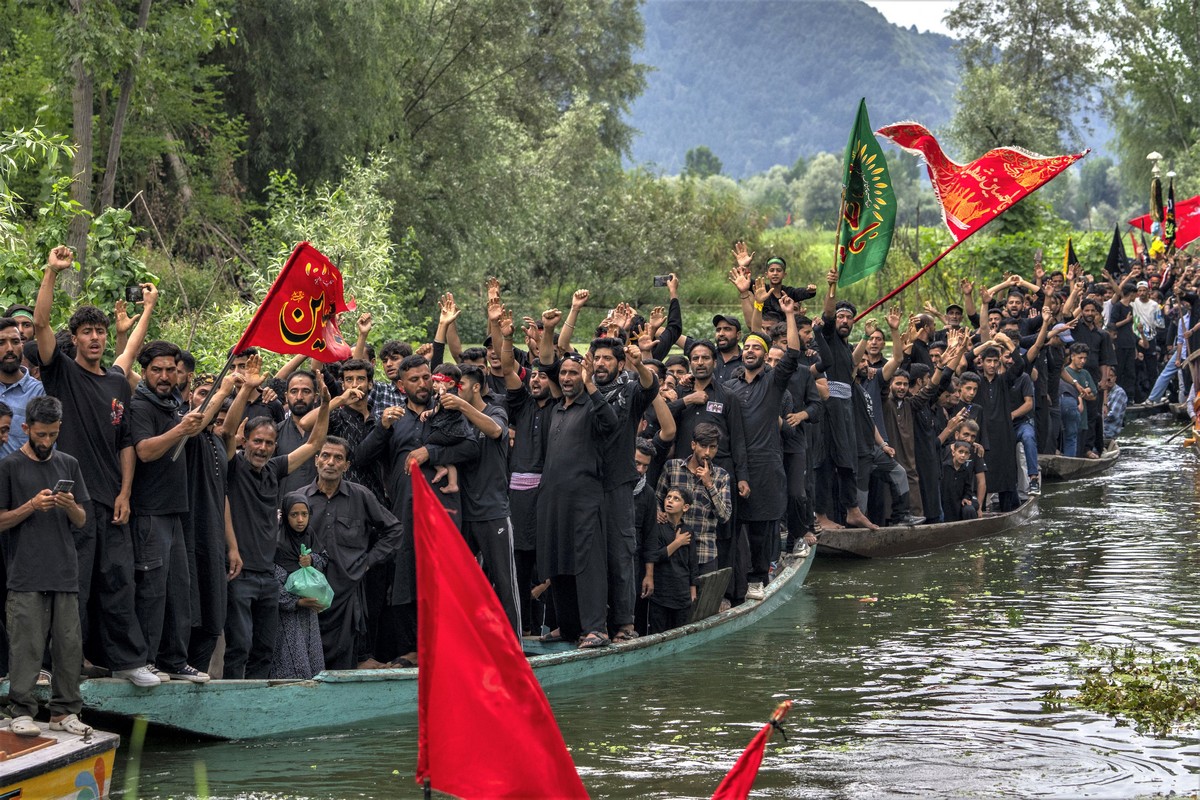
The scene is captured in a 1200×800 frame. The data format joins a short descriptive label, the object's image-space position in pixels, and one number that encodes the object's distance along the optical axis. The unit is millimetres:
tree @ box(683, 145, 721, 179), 172375
